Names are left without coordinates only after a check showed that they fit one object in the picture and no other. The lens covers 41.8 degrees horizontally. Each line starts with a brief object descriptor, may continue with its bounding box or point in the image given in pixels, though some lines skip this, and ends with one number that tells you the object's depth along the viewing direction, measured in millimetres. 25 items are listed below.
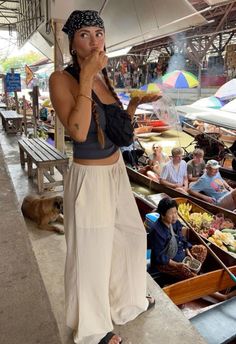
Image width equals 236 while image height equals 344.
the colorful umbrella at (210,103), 9641
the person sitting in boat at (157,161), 7270
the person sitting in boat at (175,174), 6168
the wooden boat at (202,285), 2957
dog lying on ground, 3322
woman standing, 1320
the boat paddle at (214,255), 3311
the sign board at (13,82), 9086
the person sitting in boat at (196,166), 6777
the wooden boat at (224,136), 11939
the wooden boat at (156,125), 15841
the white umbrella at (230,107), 7590
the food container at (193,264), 3363
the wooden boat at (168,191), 4980
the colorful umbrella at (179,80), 12994
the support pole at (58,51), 4789
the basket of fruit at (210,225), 4180
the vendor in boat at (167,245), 3153
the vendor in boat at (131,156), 8039
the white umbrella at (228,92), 9859
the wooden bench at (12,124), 8508
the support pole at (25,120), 8408
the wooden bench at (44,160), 4016
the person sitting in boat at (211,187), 5629
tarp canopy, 4656
